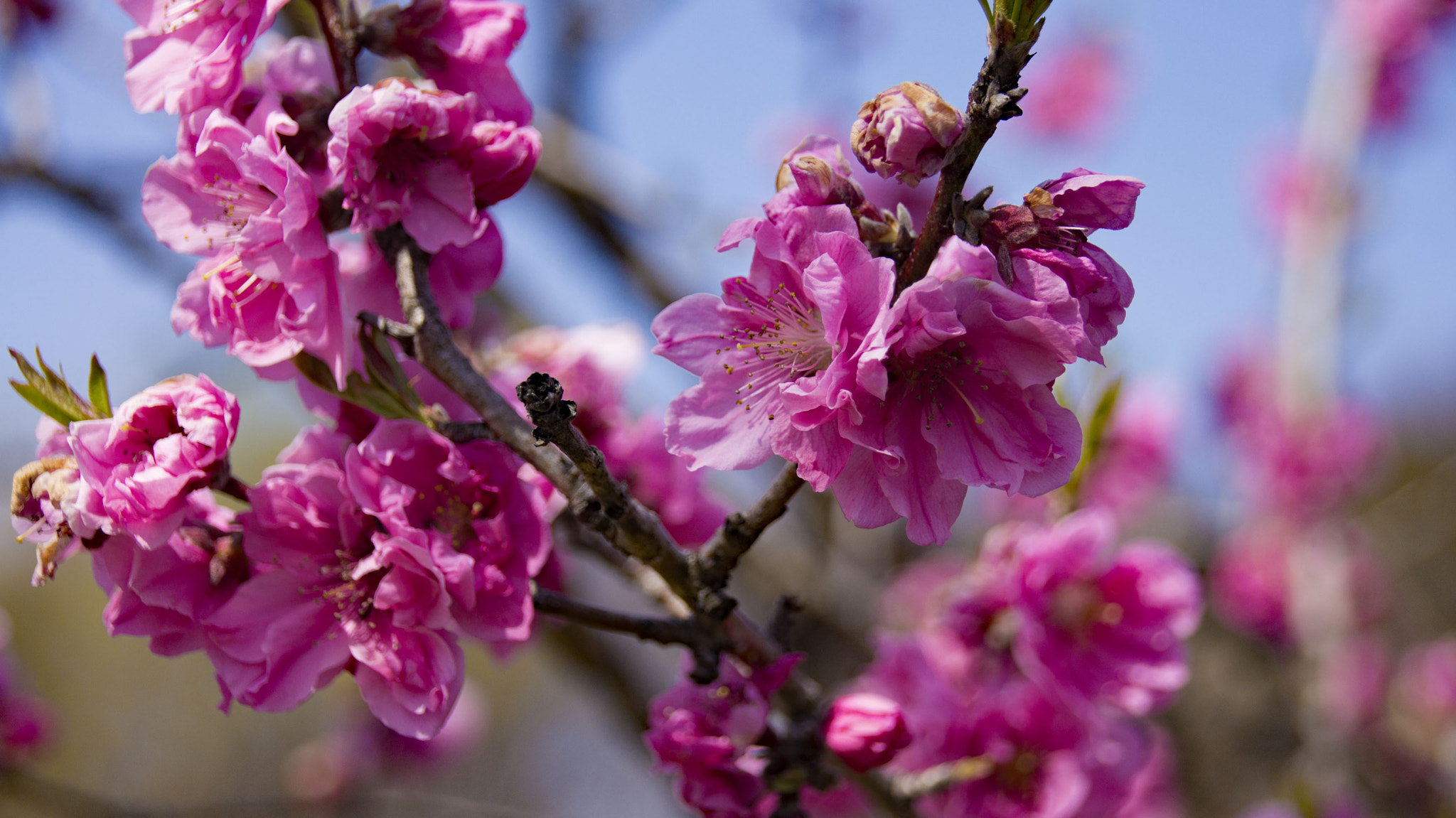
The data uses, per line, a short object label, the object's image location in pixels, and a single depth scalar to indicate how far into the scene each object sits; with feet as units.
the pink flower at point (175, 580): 2.67
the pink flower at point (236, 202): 2.66
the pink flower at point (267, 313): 2.68
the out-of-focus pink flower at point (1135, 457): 7.89
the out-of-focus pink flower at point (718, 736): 2.71
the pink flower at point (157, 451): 2.64
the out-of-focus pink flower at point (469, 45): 2.74
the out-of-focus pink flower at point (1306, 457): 9.20
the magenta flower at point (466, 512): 2.67
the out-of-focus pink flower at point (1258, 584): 9.12
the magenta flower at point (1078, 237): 2.60
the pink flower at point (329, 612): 2.67
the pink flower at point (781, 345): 2.58
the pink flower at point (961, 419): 2.59
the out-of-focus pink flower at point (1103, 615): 2.92
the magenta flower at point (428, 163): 2.66
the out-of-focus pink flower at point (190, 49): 2.69
